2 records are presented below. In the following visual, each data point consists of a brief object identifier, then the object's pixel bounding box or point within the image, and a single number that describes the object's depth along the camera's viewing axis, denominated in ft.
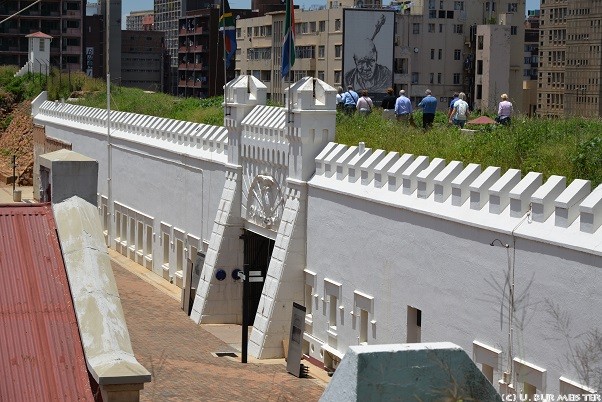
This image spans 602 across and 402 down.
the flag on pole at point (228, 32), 111.04
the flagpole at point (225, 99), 102.27
